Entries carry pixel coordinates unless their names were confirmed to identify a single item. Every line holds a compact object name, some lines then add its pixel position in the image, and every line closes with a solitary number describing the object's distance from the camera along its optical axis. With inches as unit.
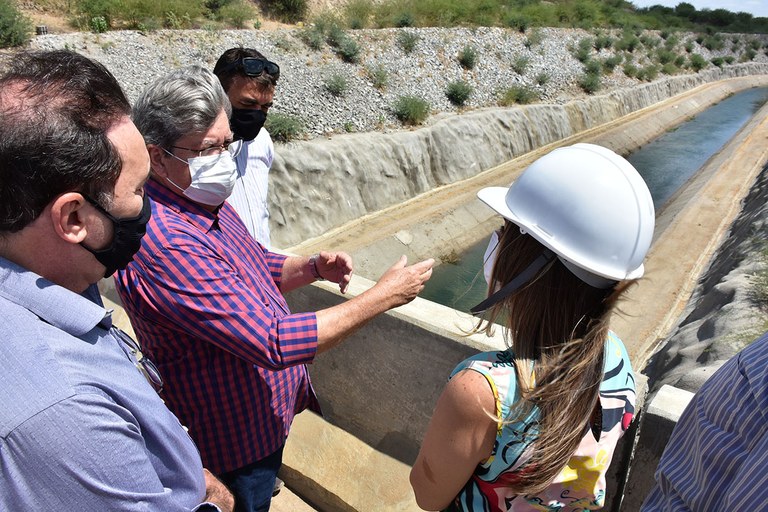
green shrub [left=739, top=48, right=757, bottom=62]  1601.9
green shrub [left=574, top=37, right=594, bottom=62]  932.6
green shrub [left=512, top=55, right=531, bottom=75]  773.9
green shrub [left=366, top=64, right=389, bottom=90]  570.6
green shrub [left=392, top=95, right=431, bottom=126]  546.3
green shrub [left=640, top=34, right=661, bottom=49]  1261.1
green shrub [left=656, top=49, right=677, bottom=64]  1230.9
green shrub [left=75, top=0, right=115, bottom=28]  490.3
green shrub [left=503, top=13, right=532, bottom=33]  898.7
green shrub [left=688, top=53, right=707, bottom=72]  1352.1
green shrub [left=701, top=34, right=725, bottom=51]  1528.1
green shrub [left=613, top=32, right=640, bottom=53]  1116.0
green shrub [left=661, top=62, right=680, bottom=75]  1194.0
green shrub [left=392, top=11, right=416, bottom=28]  767.1
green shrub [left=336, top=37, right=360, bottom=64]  583.5
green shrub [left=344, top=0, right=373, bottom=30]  734.9
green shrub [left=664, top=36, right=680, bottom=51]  1337.4
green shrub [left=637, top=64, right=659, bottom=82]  1064.2
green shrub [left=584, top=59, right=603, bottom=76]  905.3
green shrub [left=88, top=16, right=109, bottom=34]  472.7
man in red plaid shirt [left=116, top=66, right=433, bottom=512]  68.5
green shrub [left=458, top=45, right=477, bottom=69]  698.8
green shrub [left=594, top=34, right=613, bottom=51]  1037.2
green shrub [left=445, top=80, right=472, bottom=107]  628.7
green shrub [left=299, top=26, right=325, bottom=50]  573.0
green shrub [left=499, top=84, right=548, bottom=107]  693.9
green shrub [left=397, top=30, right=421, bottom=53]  662.5
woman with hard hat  50.1
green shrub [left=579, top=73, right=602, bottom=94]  859.4
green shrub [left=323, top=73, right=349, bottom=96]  516.1
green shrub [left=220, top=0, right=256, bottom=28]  625.3
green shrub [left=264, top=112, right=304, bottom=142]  424.8
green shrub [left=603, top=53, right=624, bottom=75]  980.7
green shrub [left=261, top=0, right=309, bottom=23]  799.7
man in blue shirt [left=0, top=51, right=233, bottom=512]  39.6
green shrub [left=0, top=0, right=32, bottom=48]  400.5
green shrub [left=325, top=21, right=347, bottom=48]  594.9
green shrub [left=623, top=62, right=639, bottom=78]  1035.9
